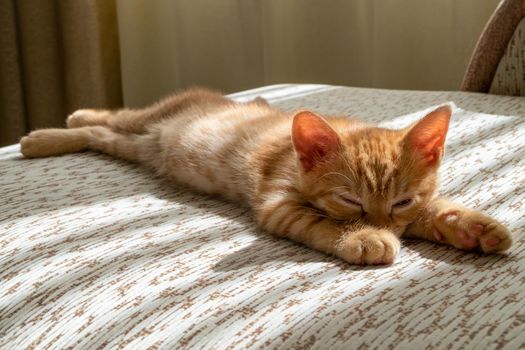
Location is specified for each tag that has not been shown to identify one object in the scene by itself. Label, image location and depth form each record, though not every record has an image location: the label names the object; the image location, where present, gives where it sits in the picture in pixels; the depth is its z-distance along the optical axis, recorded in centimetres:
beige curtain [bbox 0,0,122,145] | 126
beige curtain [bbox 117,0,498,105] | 112
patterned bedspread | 43
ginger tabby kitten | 51
